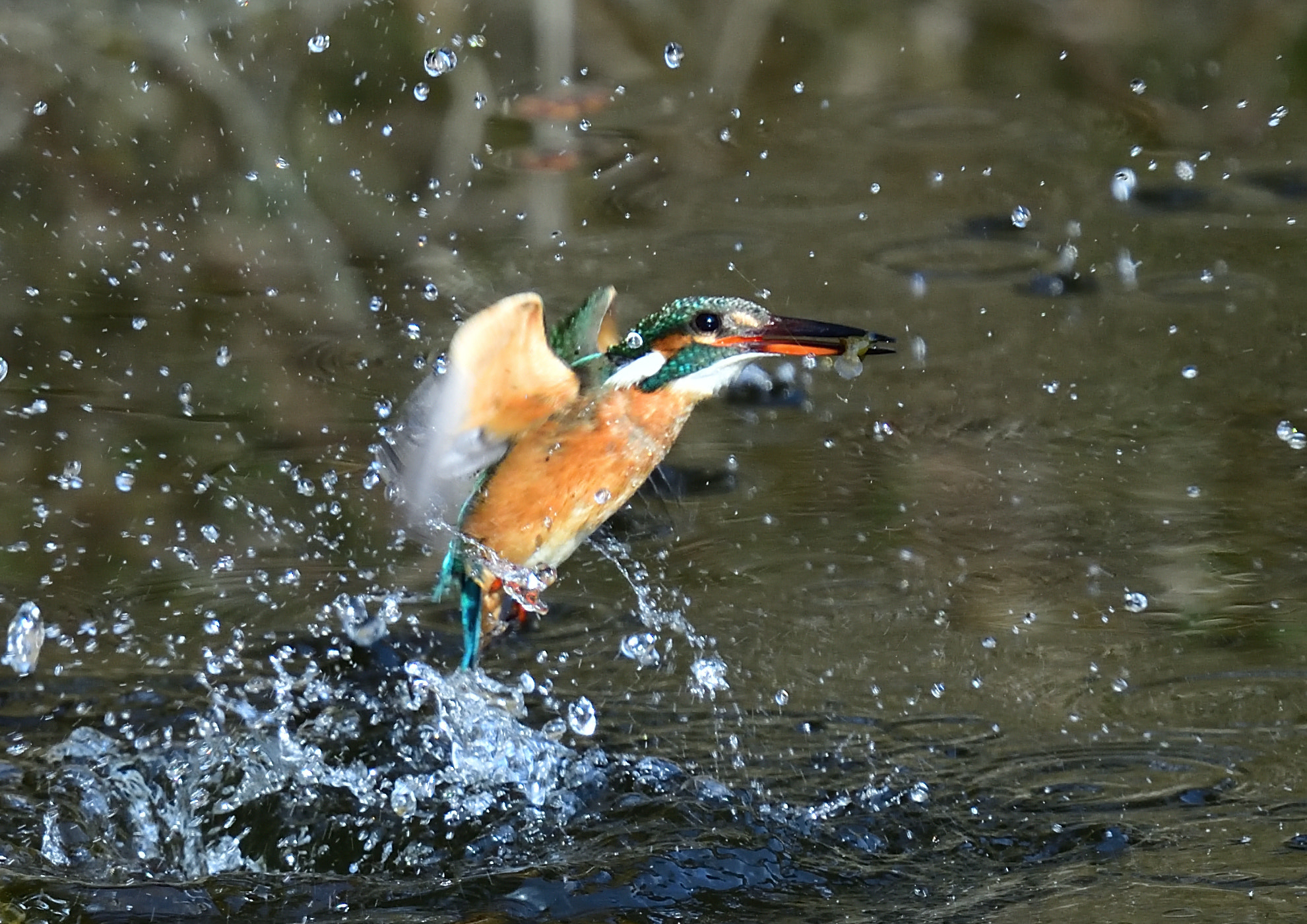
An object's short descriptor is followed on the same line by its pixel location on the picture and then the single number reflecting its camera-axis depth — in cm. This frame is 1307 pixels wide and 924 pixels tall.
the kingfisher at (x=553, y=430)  418
